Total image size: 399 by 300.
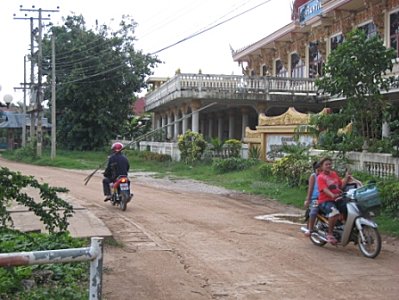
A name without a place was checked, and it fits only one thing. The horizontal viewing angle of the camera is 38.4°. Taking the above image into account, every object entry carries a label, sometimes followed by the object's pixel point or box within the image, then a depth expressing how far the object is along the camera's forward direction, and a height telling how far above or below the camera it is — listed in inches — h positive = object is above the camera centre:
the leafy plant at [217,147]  975.6 -0.2
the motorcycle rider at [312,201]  343.3 -32.7
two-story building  920.9 +163.6
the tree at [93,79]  1612.9 +190.3
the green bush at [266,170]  715.2 -29.1
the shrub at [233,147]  963.3 +0.1
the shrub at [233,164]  860.6 -25.6
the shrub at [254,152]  901.6 -8.3
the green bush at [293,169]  612.7 -24.4
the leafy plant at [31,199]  250.1 -23.5
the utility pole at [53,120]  1315.2 +58.7
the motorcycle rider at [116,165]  494.9 -16.6
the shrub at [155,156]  1174.2 -21.3
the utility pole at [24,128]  1891.0 +55.7
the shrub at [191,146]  1007.6 +1.1
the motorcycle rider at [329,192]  324.5 -25.2
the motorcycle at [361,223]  300.7 -39.8
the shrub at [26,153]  1474.7 -21.3
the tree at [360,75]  498.6 +65.3
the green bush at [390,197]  426.9 -36.7
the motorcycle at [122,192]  481.1 -38.7
